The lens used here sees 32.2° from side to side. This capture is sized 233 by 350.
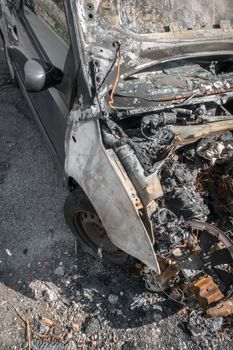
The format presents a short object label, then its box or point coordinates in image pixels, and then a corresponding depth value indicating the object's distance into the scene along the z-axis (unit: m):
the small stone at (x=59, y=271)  3.51
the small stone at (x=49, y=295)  3.33
